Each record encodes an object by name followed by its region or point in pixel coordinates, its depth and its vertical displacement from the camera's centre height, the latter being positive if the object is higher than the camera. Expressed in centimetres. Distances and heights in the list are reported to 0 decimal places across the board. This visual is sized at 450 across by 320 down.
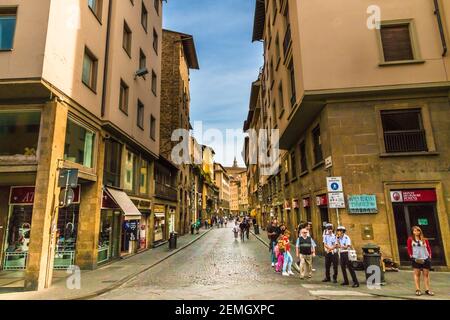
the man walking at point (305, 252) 1035 -126
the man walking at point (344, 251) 883 -113
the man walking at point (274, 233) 1444 -78
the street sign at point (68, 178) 999 +153
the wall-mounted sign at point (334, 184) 1070 +119
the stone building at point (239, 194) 14188 +1201
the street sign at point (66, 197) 987 +86
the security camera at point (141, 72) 1800 +925
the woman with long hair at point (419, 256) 776 -113
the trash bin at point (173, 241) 1945 -142
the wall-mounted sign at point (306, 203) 1735 +86
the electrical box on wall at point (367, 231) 1212 -67
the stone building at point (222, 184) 9869 +1254
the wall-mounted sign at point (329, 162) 1240 +235
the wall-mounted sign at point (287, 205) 2341 +101
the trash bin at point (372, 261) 916 -145
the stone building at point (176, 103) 3167 +1350
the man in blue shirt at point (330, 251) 948 -115
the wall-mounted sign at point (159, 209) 2207 +93
